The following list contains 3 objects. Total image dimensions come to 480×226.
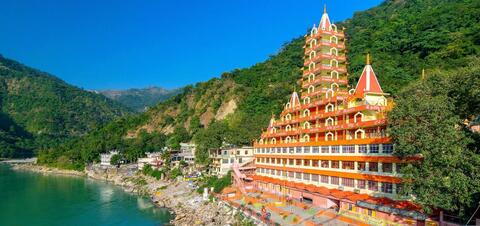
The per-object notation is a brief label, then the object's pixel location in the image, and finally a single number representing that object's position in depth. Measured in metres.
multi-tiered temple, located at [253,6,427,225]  28.33
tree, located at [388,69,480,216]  20.61
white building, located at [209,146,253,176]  58.28
